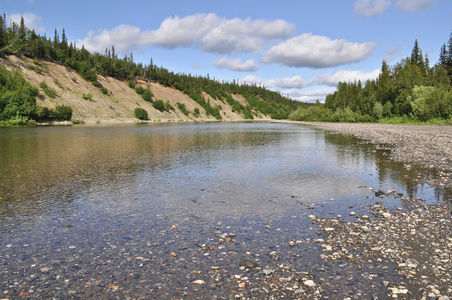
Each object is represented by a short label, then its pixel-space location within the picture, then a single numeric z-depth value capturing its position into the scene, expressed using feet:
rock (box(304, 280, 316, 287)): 20.06
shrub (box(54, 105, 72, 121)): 320.62
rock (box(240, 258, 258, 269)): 22.78
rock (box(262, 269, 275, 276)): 21.64
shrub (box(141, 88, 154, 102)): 573.41
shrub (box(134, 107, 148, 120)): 466.29
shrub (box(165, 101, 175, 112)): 594.24
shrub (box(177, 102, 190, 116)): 640.99
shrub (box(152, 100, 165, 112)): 560.98
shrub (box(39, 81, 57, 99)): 352.90
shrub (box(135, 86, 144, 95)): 593.83
